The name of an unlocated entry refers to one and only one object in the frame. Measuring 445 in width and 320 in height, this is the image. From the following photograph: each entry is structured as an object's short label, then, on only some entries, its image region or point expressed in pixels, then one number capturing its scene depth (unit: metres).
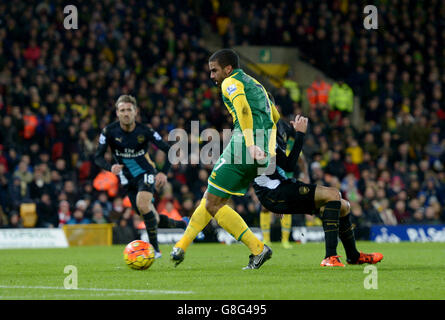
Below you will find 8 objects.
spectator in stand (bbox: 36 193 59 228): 19.02
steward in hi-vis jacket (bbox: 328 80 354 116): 24.55
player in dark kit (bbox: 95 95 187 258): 12.48
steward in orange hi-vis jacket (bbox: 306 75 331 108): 24.58
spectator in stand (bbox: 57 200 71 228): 19.25
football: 9.65
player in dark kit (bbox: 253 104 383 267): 9.40
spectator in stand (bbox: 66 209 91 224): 19.29
